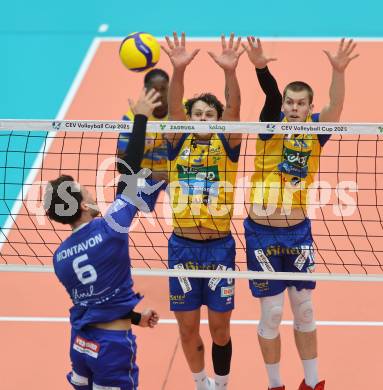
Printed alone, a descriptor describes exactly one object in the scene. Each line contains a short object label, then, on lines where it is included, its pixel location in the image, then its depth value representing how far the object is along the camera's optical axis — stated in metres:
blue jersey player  12.76
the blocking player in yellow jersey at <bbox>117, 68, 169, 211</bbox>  18.61
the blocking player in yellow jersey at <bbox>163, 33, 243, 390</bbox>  15.05
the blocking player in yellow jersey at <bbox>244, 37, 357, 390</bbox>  14.89
